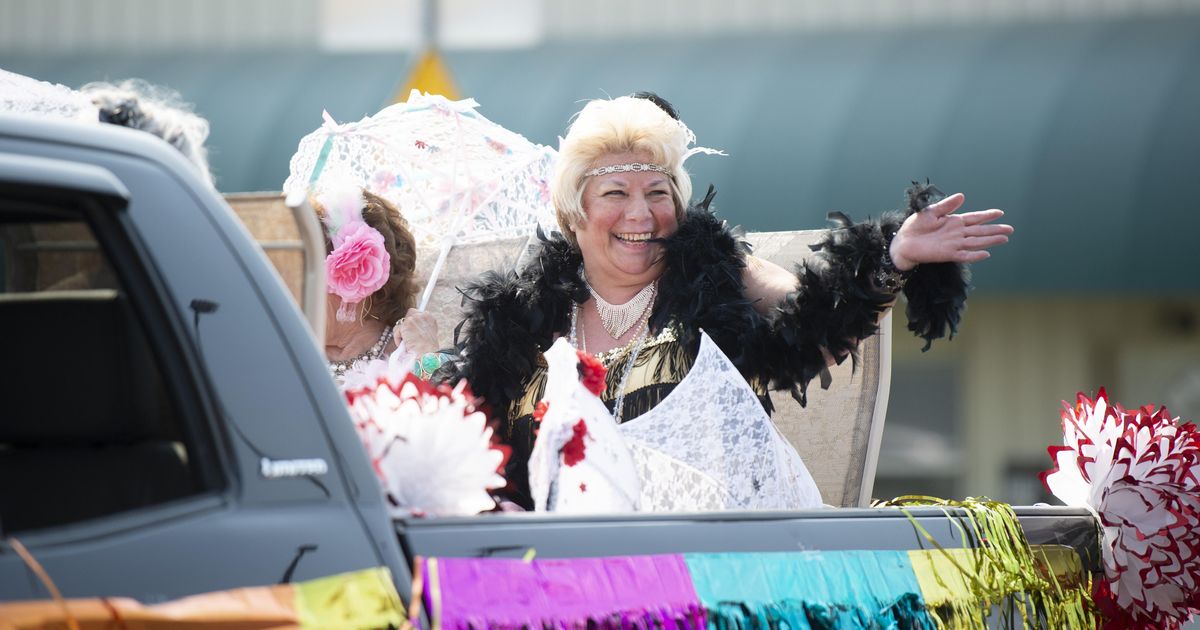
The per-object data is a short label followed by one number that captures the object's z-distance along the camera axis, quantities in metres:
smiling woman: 6.68
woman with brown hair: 8.45
